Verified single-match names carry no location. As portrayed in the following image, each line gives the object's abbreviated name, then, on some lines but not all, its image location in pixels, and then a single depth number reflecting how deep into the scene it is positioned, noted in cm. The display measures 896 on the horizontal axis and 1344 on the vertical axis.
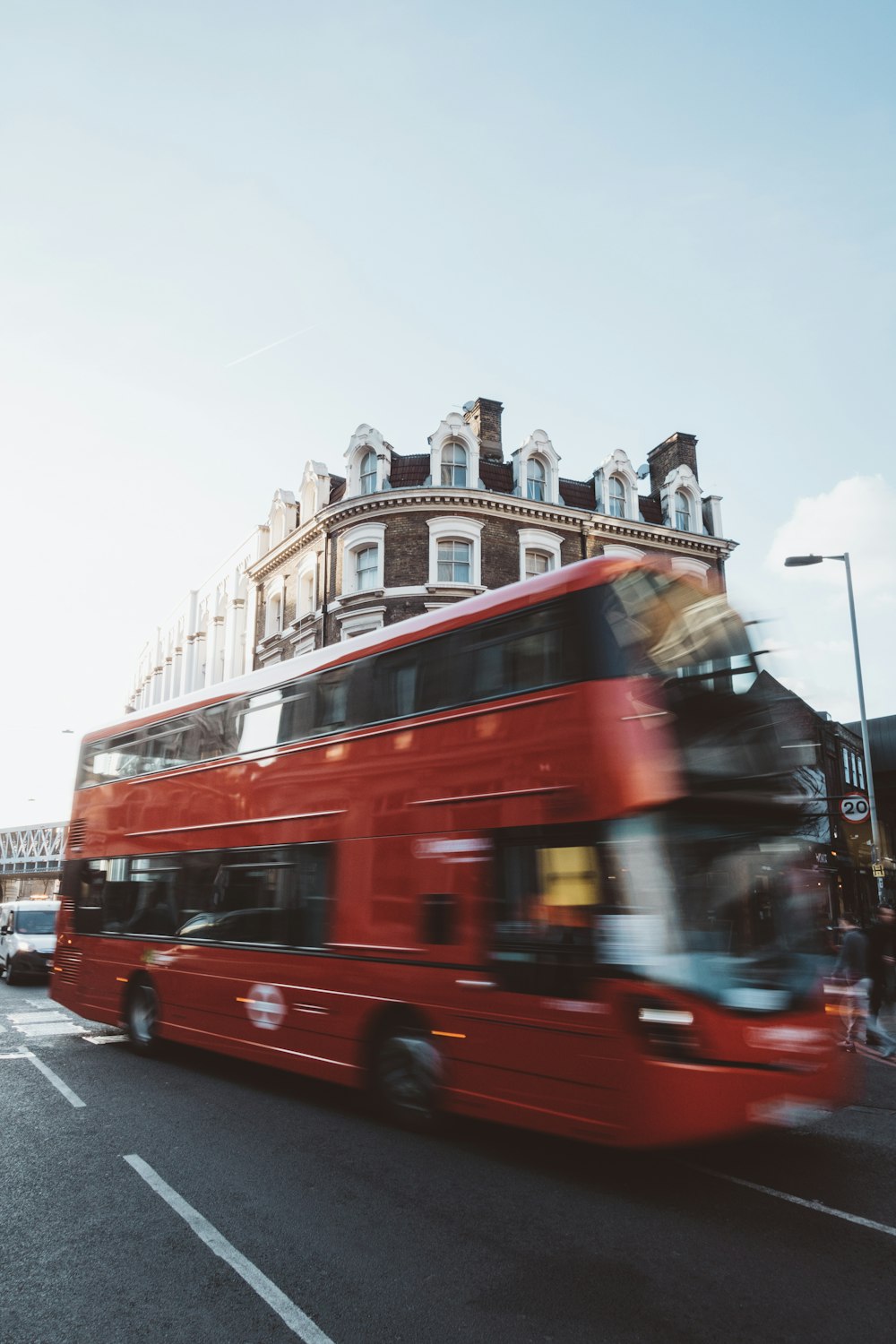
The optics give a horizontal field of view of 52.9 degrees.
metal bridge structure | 7044
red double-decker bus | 558
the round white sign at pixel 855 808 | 1462
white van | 1944
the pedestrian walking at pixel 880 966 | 1105
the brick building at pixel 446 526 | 2798
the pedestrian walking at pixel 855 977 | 1107
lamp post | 2105
